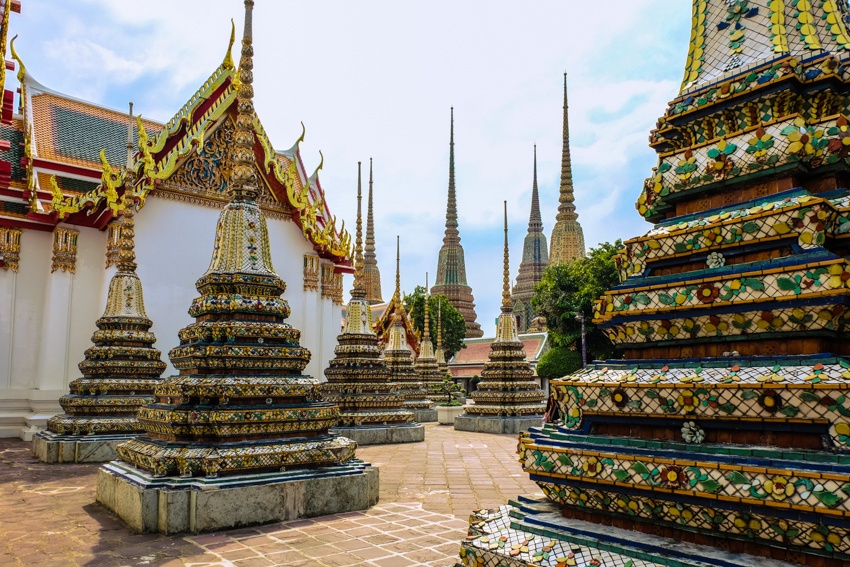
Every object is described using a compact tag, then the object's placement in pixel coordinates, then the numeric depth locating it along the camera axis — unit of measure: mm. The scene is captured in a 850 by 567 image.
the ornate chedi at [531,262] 57719
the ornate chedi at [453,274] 52719
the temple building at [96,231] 13383
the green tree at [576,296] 25453
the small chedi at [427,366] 21953
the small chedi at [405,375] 18031
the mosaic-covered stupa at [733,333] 2508
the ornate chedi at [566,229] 47188
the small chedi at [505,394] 15133
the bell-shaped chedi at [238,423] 5184
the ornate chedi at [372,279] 48656
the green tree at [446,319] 39656
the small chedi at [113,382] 9172
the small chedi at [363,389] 12289
